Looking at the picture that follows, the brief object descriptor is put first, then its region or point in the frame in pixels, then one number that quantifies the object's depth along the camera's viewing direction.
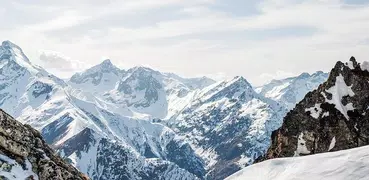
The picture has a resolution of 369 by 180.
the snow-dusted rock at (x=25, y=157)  34.41
